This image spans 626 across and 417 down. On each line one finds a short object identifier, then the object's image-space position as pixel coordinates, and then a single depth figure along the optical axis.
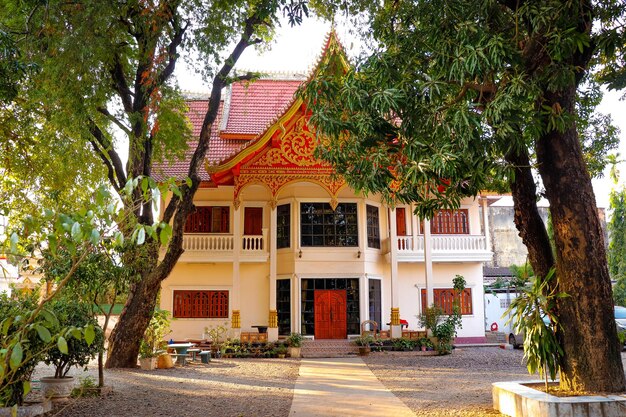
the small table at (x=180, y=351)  15.09
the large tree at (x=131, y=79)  9.97
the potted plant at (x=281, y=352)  17.41
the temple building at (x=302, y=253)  18.86
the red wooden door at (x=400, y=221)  21.58
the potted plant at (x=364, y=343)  17.58
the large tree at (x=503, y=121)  6.41
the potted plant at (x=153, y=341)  13.71
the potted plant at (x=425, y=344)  18.11
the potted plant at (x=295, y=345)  17.33
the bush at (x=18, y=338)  2.37
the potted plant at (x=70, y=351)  8.62
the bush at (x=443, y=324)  17.56
